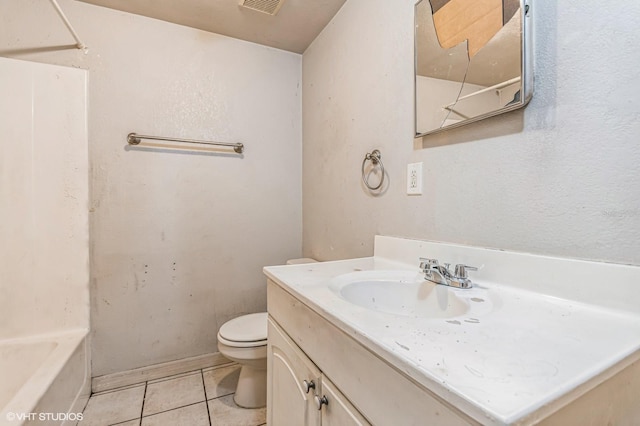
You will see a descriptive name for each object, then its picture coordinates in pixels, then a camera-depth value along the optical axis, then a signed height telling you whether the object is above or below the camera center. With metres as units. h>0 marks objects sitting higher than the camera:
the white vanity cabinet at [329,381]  0.44 -0.34
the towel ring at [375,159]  1.33 +0.24
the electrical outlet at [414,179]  1.13 +0.13
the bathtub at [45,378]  0.94 -0.67
